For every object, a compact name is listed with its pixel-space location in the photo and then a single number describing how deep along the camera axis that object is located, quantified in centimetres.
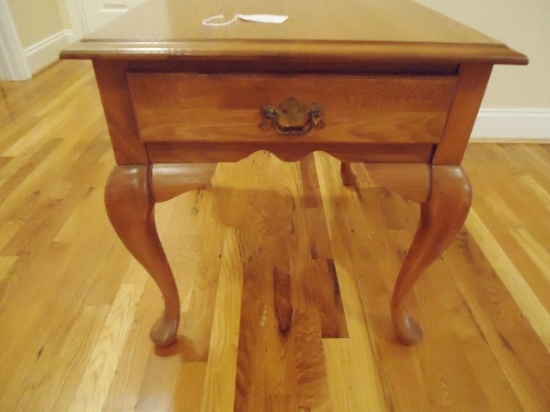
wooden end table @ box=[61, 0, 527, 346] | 52
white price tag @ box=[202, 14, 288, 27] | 63
